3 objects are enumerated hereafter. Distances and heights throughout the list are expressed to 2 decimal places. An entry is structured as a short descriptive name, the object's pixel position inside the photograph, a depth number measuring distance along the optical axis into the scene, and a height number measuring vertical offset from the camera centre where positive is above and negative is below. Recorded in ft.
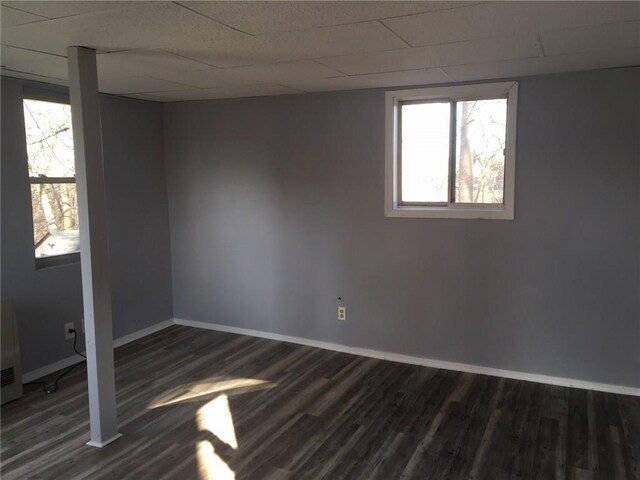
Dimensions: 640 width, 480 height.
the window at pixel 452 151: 12.31 +1.11
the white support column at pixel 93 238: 9.02 -0.70
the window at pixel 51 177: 12.67 +0.61
